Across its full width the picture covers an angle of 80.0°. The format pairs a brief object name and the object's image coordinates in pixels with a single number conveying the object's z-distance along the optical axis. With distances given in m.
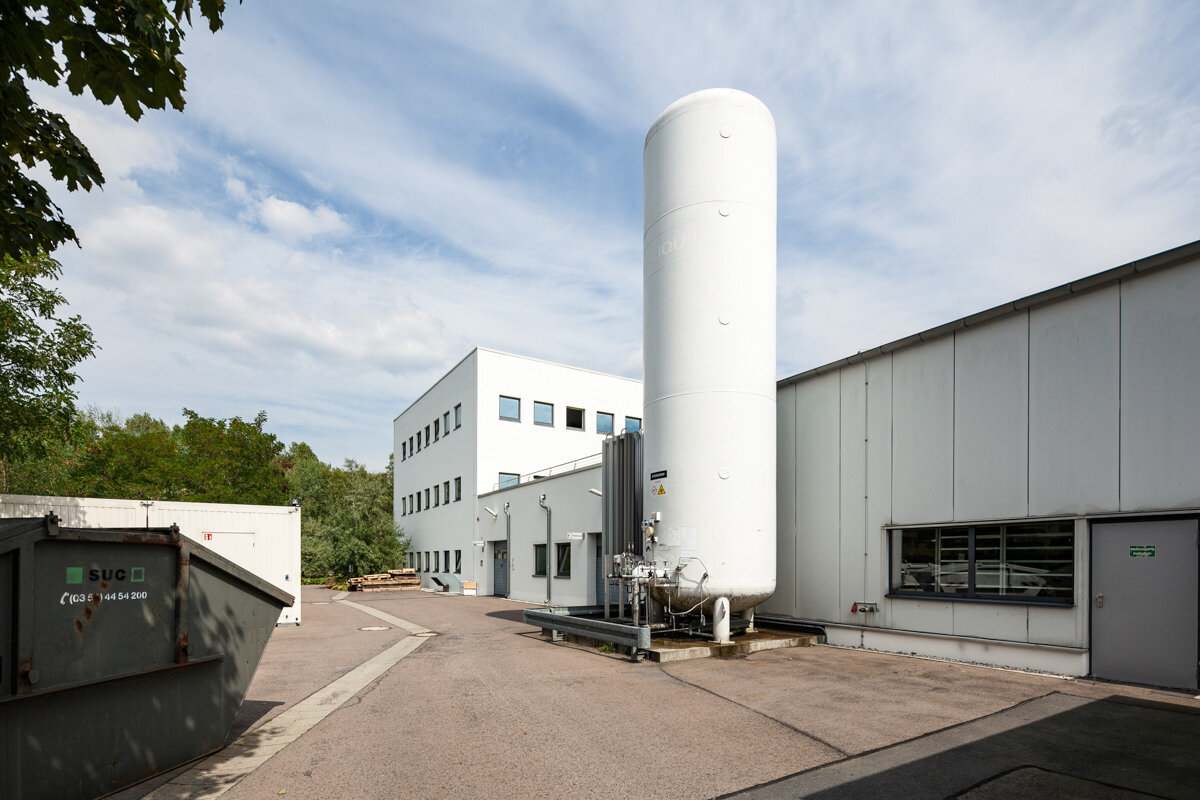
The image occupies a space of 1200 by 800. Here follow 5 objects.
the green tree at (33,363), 9.82
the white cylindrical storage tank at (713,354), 12.34
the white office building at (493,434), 30.94
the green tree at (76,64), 4.21
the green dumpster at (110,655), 4.81
